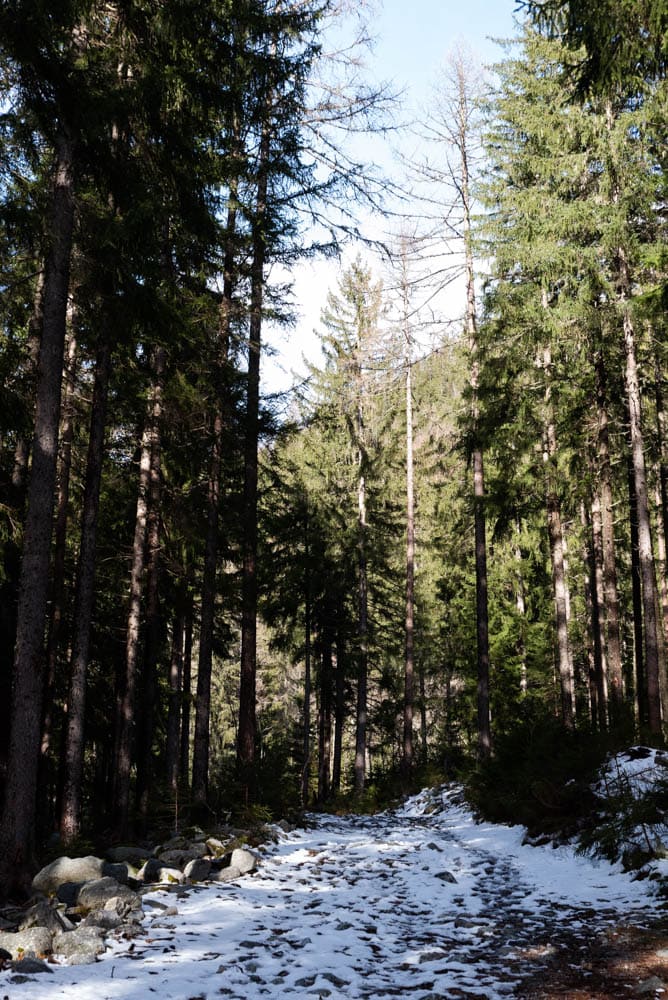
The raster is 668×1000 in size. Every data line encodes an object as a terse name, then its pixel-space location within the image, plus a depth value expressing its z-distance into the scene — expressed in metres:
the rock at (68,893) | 6.90
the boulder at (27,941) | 5.26
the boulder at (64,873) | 7.37
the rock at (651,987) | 4.32
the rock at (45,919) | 5.75
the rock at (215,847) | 9.66
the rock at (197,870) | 8.20
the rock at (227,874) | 8.38
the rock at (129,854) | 9.20
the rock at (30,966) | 4.85
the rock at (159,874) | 8.05
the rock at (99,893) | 6.69
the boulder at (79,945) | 5.25
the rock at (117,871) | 7.74
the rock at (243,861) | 8.72
